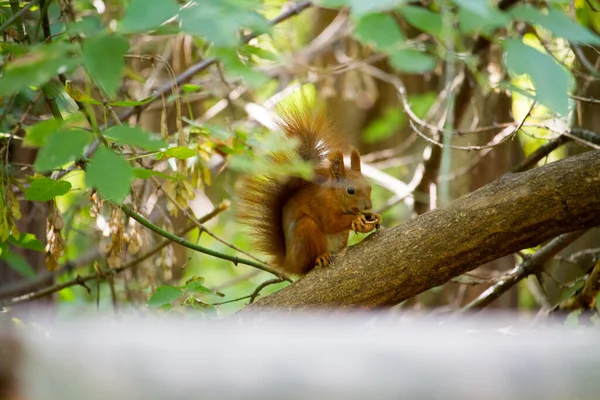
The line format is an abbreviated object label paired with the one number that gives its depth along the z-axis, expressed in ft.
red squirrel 19.45
